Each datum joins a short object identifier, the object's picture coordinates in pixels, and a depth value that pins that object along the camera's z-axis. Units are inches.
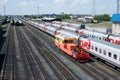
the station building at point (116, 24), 2693.9
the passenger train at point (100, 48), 1154.0
